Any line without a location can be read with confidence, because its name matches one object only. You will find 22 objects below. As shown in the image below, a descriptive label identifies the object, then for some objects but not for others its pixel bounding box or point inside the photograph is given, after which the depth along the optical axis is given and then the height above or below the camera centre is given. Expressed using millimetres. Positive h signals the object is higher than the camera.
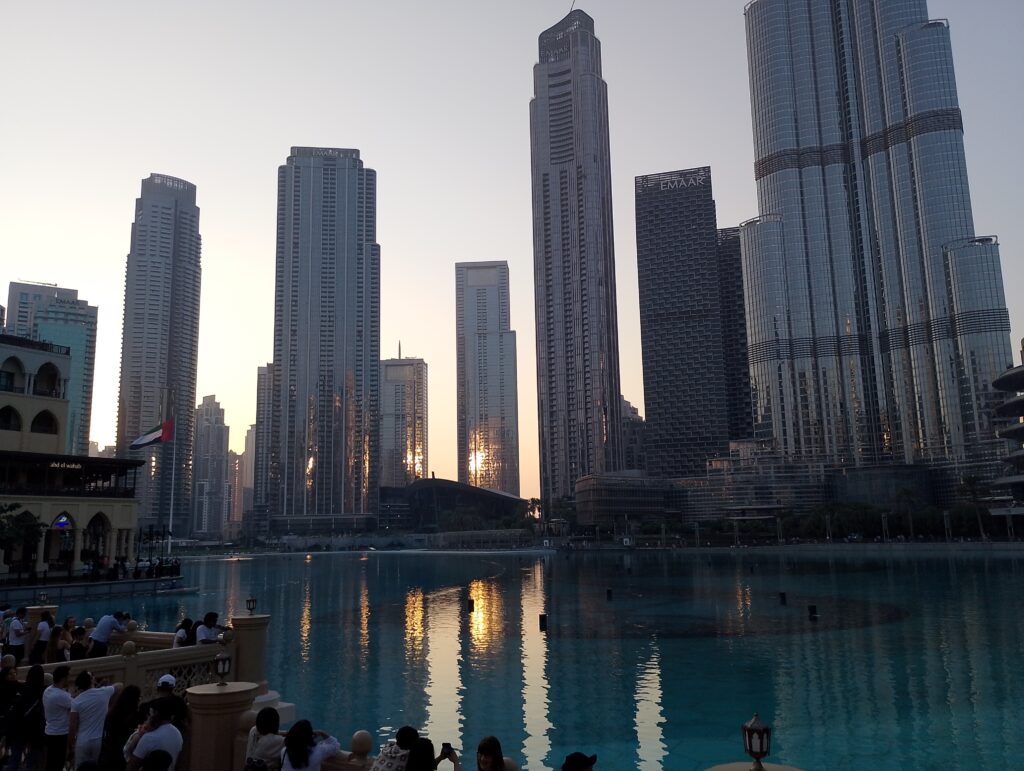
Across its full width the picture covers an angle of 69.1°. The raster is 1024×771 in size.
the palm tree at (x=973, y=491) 127831 +1422
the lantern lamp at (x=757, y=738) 8727 -2750
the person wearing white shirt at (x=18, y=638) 18797 -2902
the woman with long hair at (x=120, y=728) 11945 -3295
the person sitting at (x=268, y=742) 10102 -3037
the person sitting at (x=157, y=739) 10031 -2933
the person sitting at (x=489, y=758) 8711 -2854
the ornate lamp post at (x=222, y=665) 11719 -2288
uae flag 69188 +8064
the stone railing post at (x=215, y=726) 11391 -3165
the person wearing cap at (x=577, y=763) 7941 -2693
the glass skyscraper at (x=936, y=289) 180125 +52108
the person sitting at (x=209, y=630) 17250 -2635
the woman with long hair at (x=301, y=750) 9602 -2994
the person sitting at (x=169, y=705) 10403 -2702
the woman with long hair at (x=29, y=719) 13227 -3434
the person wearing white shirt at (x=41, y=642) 18406 -2950
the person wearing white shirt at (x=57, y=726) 12219 -3292
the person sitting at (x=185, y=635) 17172 -2700
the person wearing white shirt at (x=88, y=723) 11758 -3151
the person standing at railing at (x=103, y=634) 18281 -2760
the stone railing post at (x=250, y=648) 16062 -2821
